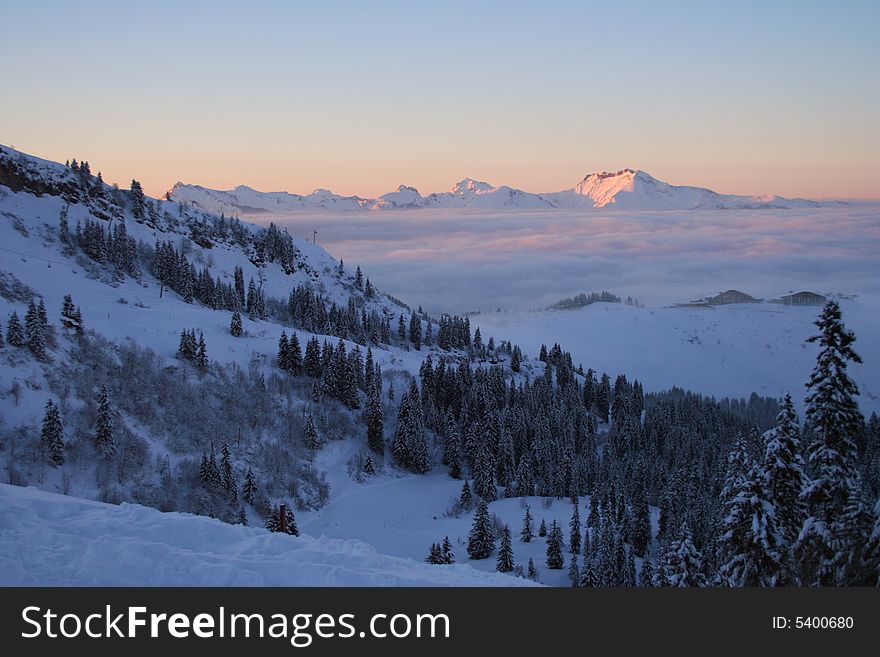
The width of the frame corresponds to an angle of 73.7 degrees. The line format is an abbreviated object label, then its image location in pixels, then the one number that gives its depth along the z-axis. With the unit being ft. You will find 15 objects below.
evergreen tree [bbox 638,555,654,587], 182.19
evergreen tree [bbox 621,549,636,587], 191.42
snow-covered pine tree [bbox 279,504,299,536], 158.47
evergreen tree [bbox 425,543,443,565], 186.19
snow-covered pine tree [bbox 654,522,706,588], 99.45
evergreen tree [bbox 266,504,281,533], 158.40
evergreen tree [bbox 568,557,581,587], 181.53
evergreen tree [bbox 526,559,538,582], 181.33
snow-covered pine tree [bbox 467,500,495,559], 207.10
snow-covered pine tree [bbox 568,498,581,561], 218.59
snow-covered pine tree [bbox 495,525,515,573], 186.09
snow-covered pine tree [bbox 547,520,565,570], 199.46
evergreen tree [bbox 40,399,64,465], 198.18
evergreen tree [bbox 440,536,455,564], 195.76
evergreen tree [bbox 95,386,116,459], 211.61
